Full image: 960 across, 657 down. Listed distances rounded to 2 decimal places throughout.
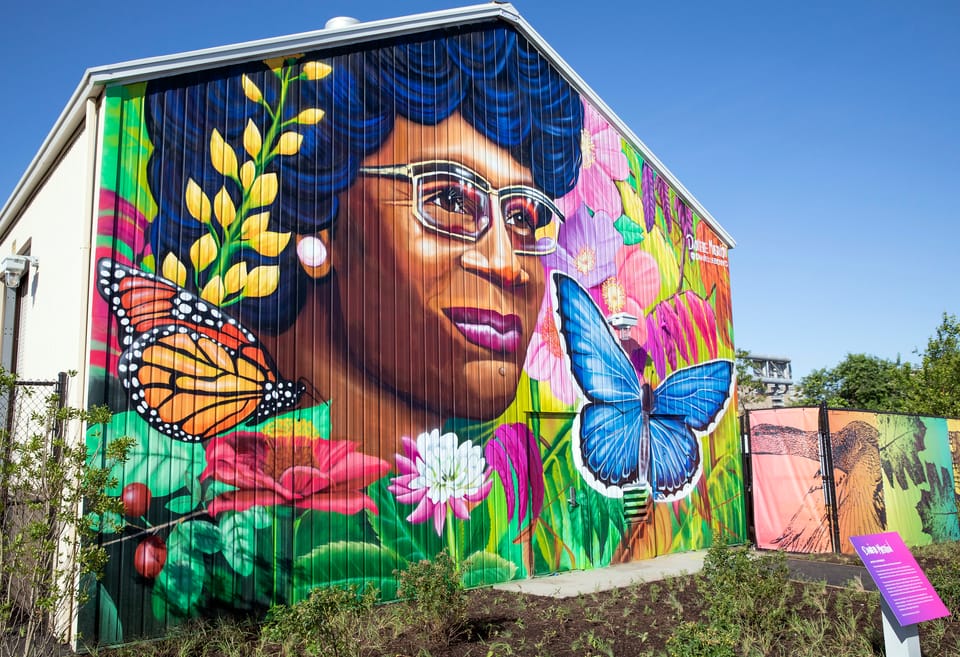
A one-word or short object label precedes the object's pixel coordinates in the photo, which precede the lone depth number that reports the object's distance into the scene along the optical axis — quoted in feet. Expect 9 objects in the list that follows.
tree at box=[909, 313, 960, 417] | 63.87
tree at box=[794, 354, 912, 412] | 148.66
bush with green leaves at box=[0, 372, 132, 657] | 17.83
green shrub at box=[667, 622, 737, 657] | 16.19
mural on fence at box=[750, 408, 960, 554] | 40.37
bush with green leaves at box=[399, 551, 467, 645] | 20.65
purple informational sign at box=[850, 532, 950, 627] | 18.07
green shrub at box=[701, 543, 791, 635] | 21.09
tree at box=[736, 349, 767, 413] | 84.69
